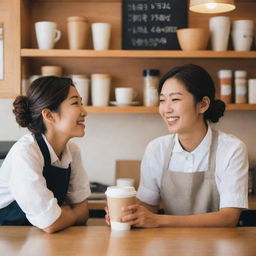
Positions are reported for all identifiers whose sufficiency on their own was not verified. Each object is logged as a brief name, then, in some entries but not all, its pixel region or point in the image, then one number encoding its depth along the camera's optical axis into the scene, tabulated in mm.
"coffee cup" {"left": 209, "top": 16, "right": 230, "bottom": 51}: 2865
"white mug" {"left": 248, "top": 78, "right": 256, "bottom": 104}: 2955
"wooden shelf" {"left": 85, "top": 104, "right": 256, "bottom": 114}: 2861
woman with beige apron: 1993
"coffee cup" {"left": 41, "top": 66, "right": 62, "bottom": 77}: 2977
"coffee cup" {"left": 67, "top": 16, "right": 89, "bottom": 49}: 2893
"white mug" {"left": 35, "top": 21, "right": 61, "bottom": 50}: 2859
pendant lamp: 2206
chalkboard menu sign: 3029
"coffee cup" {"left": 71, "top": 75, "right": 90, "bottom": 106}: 2955
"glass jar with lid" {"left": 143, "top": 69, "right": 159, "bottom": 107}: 2928
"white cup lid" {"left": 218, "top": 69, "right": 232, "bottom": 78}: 2949
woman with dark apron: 1642
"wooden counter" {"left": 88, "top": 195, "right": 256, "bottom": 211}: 2702
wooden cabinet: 3119
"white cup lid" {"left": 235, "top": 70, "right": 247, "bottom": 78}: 2969
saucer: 2910
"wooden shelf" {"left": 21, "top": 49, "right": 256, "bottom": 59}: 2832
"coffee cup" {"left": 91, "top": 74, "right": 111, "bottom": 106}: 2934
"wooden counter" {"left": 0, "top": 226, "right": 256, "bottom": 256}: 1373
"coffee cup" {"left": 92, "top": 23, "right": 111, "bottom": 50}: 2881
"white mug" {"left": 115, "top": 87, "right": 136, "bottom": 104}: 2907
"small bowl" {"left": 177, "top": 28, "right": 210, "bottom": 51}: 2821
